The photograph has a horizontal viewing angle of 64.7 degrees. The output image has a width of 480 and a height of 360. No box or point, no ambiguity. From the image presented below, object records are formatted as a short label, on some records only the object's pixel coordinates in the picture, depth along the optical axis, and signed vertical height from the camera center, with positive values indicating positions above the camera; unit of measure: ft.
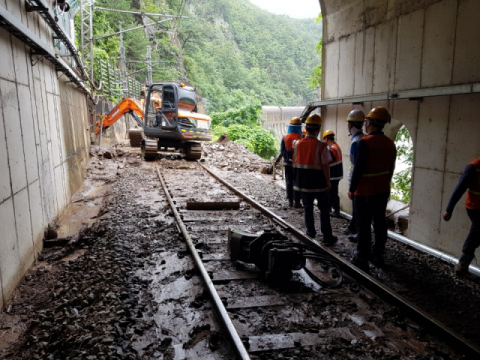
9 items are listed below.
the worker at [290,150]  27.43 -2.47
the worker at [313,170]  18.84 -2.69
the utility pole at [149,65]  104.12 +14.29
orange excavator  51.60 -0.72
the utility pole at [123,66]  86.27 +11.90
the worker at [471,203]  13.94 -3.32
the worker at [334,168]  24.31 -3.33
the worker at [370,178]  15.83 -2.64
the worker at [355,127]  19.89 -0.61
